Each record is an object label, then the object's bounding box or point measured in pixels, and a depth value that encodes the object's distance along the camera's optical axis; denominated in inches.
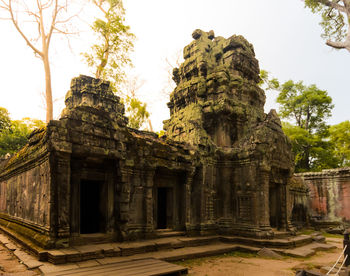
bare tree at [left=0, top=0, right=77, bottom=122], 752.3
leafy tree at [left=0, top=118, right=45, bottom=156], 927.7
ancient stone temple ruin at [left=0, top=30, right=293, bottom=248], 285.3
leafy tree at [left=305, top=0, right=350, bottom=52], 496.6
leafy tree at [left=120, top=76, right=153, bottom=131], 1141.7
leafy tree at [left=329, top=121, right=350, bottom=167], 1047.0
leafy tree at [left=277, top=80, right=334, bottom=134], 1060.5
